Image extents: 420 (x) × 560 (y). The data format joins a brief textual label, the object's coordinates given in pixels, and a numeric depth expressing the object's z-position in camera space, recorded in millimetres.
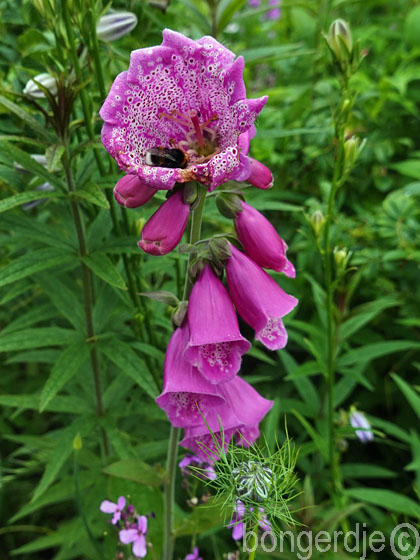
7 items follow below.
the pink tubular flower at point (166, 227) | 334
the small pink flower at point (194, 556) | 432
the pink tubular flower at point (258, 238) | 353
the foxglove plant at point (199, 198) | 326
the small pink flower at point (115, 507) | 407
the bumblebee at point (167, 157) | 349
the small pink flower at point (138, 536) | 402
